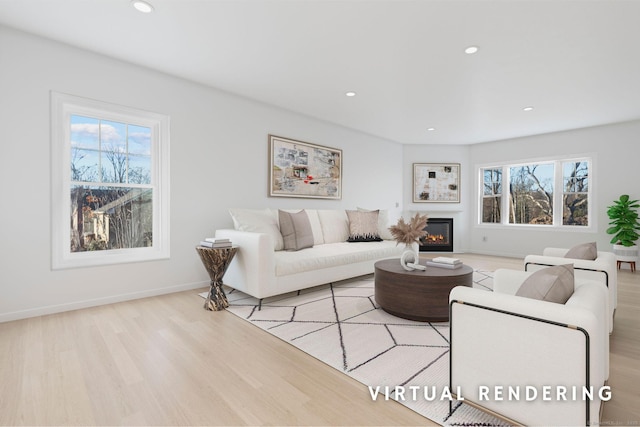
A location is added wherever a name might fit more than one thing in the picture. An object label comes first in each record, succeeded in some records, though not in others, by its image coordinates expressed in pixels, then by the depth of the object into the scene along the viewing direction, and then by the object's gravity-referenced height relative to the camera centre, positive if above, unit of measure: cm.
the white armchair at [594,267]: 232 -44
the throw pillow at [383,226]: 491 -25
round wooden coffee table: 263 -70
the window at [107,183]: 295 +28
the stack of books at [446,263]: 298 -51
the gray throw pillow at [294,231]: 376 -26
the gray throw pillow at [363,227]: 471 -25
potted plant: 485 -25
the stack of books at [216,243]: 304 -33
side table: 297 -57
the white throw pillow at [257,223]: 360 -15
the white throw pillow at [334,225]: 461 -23
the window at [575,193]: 570 +35
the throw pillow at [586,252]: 257 -34
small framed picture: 715 +67
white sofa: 303 -52
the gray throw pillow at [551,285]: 138 -34
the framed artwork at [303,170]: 461 +66
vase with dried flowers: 300 -21
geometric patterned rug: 162 -97
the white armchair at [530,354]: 112 -57
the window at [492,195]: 679 +36
